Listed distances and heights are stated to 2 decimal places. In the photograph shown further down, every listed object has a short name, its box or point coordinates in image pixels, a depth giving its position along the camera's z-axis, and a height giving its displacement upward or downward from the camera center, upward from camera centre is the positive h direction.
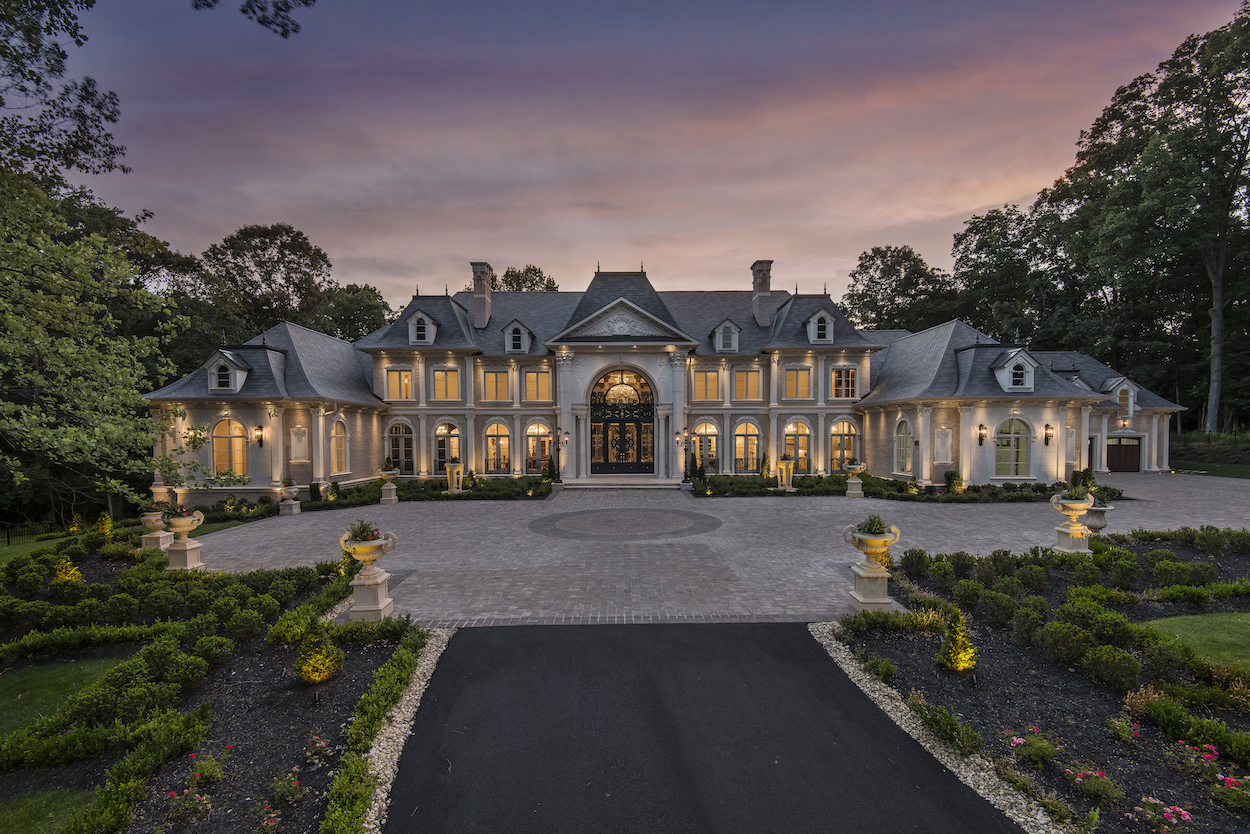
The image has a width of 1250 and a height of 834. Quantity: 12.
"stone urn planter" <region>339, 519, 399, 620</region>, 7.89 -2.67
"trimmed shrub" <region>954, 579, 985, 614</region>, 8.42 -3.20
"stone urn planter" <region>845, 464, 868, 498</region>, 21.58 -3.22
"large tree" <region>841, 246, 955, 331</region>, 44.69 +11.59
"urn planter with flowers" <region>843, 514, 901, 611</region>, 8.13 -2.66
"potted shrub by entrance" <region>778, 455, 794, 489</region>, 22.97 -2.88
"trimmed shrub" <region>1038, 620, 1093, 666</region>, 6.45 -3.16
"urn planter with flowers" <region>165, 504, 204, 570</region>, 11.06 -2.92
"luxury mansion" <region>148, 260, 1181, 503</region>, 25.03 +1.53
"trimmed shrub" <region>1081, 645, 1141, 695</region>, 5.85 -3.19
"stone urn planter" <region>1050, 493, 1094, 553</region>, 11.35 -2.79
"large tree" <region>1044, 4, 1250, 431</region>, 28.61 +14.13
